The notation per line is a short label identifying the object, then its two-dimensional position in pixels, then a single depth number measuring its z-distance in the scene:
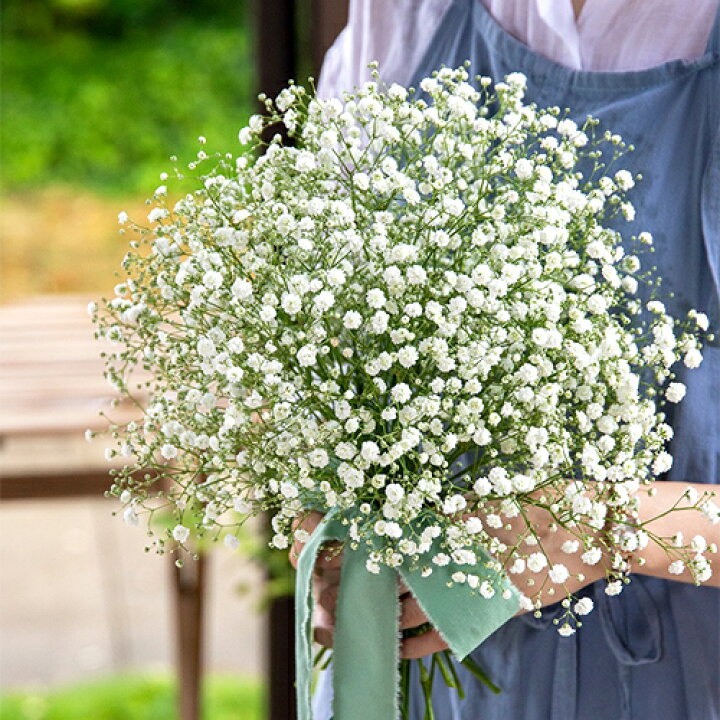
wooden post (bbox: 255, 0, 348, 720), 2.39
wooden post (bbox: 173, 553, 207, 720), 3.25
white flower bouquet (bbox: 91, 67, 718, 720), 1.83
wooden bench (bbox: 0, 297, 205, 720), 2.81
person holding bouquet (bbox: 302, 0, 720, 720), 1.95
